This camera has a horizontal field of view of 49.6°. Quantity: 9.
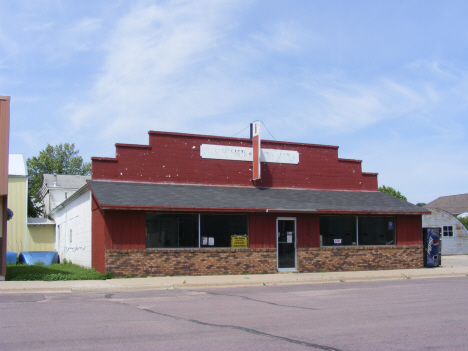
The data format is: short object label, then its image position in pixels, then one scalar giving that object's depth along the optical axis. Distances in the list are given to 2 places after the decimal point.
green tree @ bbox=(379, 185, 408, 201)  57.50
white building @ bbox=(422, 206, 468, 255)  37.34
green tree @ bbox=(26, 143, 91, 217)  67.69
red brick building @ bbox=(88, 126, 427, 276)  18.14
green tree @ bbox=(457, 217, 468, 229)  42.03
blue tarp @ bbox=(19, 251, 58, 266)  25.39
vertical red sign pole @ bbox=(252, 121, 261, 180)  21.92
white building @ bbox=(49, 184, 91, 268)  21.02
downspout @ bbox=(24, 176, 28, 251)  28.72
